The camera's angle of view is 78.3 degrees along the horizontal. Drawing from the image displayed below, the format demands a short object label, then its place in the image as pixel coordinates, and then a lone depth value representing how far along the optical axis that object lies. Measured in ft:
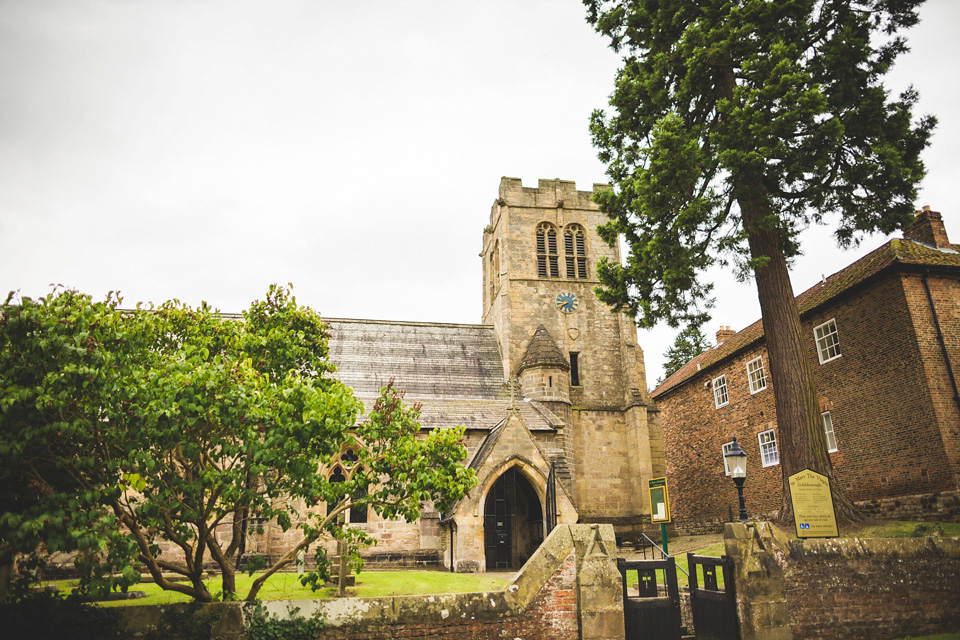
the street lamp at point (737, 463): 39.78
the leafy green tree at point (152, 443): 24.61
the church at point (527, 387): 64.75
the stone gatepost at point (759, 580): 34.78
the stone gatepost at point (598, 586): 31.94
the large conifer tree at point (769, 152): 49.52
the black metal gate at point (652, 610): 33.86
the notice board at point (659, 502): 54.44
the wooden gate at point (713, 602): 35.47
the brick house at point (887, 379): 57.52
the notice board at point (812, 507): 40.86
